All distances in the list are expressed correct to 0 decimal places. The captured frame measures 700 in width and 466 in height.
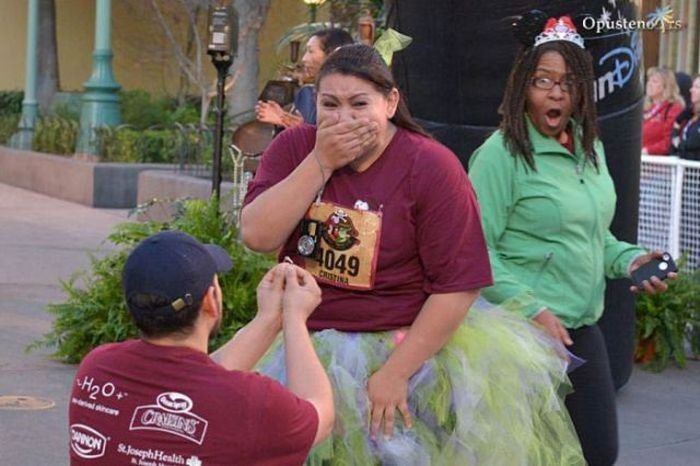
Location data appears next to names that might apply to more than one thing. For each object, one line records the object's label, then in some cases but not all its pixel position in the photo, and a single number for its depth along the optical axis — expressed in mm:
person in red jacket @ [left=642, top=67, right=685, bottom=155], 12477
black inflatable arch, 7125
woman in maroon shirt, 3750
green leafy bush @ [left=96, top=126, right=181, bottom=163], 17906
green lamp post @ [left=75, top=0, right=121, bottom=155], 18797
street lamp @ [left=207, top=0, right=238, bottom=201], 10664
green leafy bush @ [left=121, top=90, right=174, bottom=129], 20734
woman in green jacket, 4457
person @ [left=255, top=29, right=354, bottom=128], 8477
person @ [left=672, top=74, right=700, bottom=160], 11406
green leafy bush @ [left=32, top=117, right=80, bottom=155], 19453
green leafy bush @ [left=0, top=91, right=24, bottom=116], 24516
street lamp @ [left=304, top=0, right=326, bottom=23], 16188
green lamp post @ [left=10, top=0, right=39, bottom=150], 20609
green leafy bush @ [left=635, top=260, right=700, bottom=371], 8422
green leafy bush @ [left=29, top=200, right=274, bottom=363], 7691
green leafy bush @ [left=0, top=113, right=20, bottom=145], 21812
